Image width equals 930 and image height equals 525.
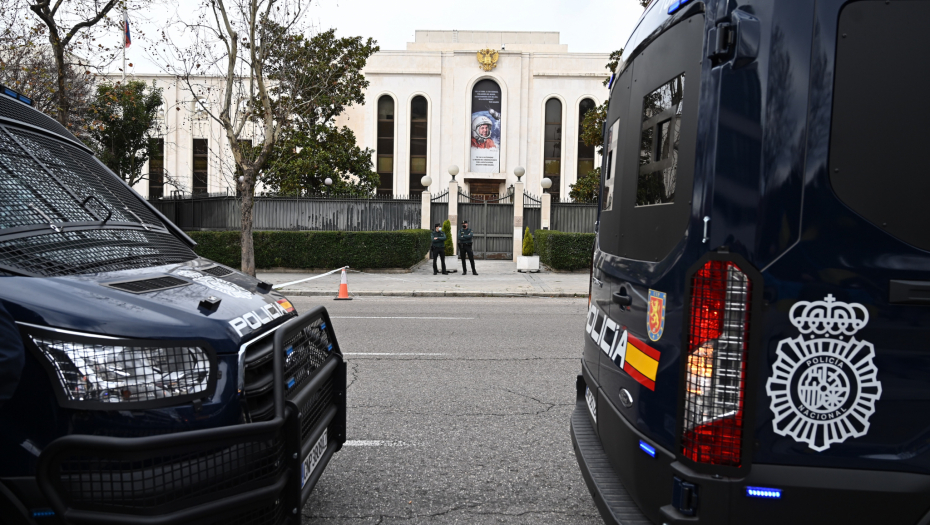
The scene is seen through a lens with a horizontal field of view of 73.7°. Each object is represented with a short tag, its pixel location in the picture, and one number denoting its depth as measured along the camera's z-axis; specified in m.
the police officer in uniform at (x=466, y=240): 20.03
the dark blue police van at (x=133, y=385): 1.98
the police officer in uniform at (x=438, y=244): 19.70
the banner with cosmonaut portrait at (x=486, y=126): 45.66
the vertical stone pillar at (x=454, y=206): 26.78
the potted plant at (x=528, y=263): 20.86
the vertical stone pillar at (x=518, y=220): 25.53
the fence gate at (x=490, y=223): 27.64
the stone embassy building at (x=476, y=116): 45.41
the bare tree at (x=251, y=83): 16.88
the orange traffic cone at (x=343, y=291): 14.38
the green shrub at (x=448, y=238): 25.47
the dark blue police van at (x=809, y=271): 2.04
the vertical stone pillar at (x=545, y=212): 26.27
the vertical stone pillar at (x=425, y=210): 25.53
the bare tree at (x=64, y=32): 14.06
